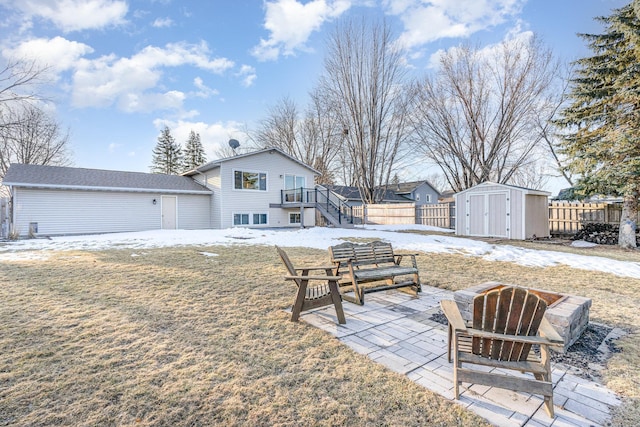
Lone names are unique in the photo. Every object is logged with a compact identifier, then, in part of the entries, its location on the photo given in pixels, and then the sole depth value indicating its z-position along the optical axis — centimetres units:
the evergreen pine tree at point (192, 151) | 4181
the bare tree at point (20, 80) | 1220
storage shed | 1254
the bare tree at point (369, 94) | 1947
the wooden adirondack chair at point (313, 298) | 370
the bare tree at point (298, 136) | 3156
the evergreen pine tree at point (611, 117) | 974
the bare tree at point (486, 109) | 1688
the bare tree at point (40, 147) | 2514
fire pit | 307
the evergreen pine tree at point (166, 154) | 4031
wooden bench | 455
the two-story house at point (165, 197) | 1461
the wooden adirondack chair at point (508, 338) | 215
